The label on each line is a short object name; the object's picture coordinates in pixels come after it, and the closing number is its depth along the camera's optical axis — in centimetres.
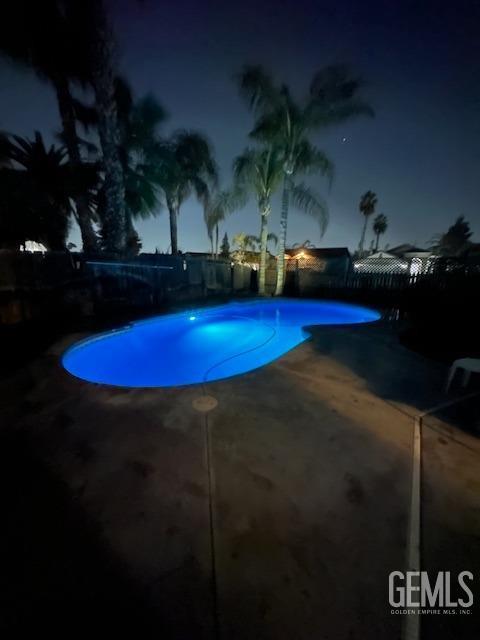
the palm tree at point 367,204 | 4141
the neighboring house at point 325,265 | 1449
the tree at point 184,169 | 1517
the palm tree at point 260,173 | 1241
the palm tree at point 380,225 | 4912
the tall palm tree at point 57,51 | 948
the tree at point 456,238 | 4062
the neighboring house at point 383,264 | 1380
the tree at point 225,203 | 1298
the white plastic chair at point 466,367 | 353
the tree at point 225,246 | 3651
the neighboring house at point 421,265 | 1184
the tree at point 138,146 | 1338
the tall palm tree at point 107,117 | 886
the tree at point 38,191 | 880
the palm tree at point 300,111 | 1043
